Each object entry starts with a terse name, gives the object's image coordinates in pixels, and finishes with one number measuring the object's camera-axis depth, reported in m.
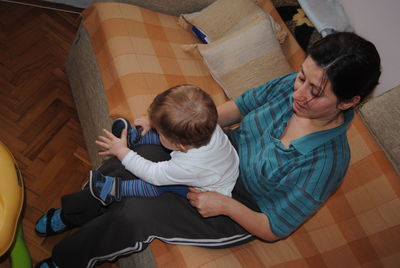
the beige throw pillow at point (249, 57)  1.64
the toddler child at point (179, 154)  1.03
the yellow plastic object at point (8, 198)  1.06
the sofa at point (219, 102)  1.30
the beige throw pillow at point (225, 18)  1.81
